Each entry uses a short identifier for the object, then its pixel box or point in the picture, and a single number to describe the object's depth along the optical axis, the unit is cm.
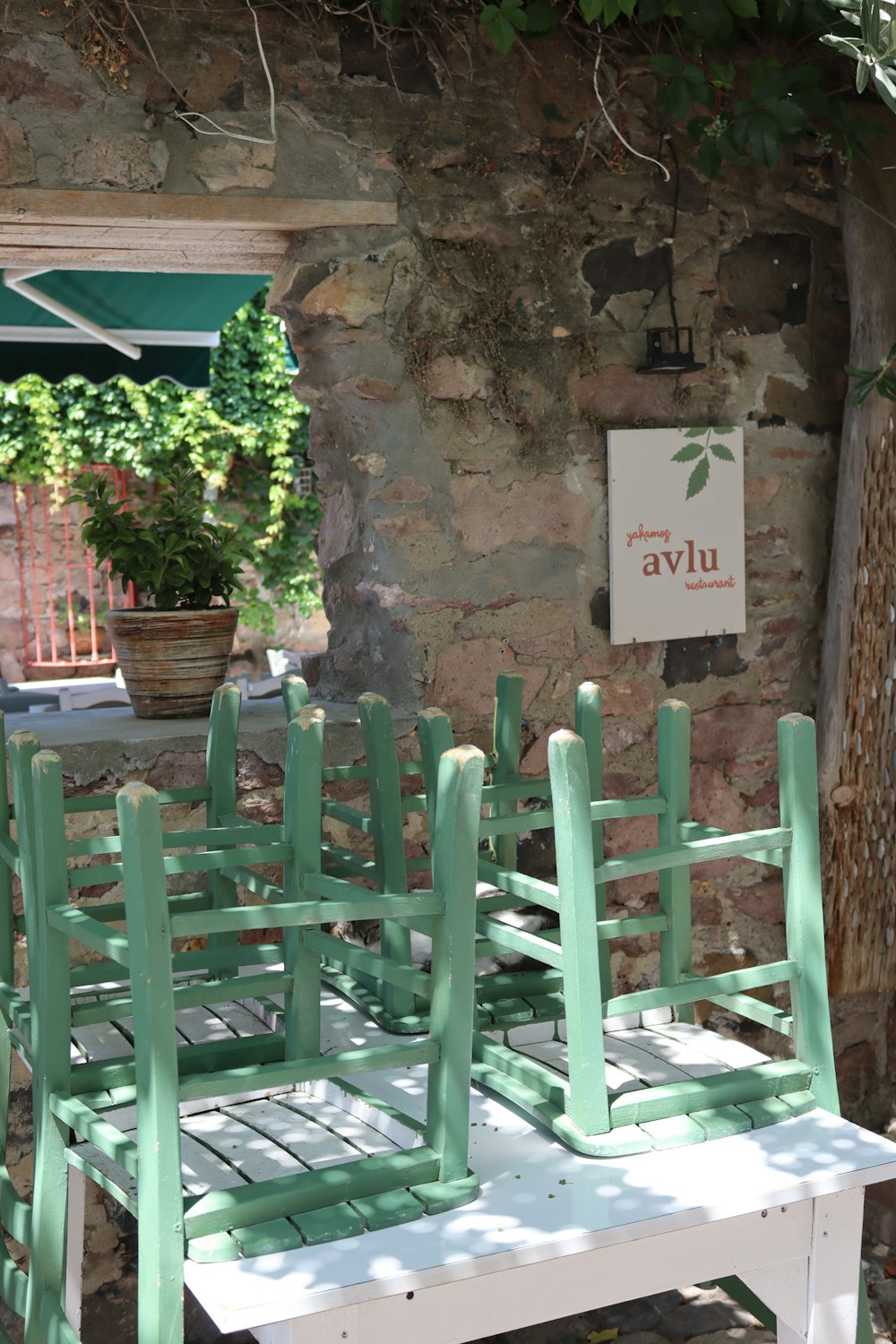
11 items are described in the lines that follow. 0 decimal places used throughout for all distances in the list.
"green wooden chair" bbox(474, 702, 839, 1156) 156
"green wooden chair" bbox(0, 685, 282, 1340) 164
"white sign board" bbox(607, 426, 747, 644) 308
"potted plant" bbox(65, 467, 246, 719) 284
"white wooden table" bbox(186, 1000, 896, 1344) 132
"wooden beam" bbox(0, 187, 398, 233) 257
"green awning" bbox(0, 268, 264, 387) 409
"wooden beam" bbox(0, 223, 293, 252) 274
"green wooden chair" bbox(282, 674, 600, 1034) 200
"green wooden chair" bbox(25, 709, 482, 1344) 134
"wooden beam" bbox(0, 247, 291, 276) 295
